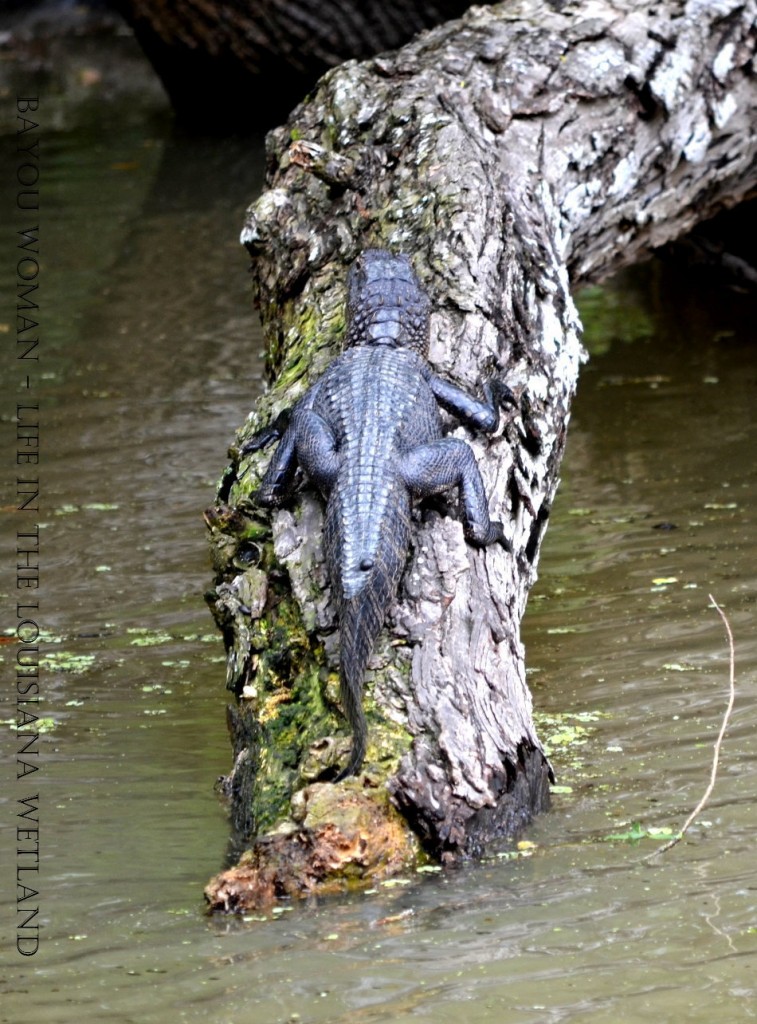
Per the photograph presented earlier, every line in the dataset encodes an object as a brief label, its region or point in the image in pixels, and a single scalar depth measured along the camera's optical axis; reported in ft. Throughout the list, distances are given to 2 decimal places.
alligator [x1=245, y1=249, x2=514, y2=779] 23.24
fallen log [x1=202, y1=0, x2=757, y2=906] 22.81
